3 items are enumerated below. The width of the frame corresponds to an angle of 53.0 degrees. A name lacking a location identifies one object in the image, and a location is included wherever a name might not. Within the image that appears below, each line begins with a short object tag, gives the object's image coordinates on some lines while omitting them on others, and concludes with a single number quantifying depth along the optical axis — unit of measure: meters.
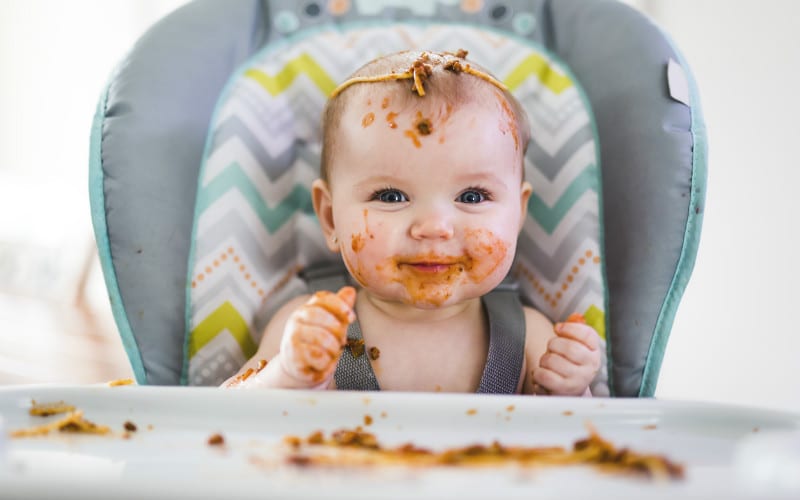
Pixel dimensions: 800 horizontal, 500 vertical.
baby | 0.95
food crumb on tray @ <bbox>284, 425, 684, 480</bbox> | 0.59
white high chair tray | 0.53
